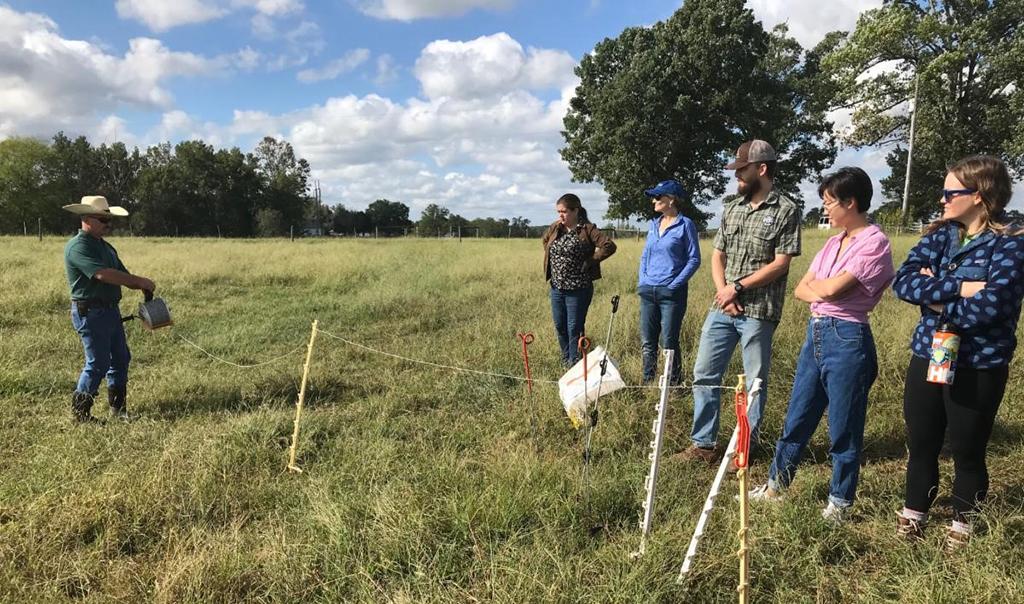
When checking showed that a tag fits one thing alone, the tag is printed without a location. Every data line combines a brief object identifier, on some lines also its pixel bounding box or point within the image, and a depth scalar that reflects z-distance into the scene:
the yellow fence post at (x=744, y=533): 1.83
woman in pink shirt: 2.51
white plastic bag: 3.11
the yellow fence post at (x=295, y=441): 3.29
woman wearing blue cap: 4.23
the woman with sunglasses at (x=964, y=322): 2.12
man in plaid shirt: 3.07
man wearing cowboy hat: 4.08
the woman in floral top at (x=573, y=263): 5.00
